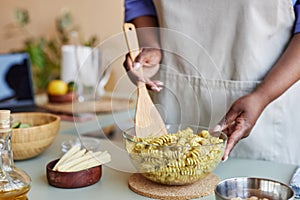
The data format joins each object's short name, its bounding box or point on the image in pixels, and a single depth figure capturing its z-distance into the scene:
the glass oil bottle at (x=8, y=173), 0.89
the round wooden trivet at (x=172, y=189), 0.95
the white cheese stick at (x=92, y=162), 1.02
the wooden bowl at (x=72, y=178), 1.00
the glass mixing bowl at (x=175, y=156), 0.93
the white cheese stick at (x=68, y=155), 1.04
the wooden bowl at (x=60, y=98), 1.99
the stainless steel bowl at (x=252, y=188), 0.83
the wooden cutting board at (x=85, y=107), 1.79
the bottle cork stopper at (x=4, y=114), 0.88
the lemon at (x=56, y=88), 2.01
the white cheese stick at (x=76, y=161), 1.03
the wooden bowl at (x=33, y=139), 1.17
